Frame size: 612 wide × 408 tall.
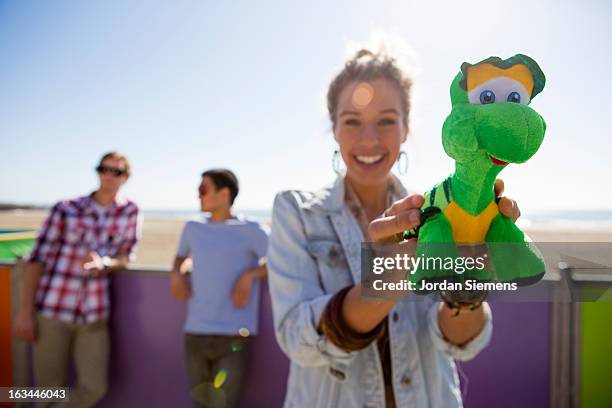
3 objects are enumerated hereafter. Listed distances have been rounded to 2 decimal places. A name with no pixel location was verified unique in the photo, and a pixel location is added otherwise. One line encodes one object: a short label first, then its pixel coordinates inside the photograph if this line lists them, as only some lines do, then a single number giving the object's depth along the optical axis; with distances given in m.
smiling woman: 1.35
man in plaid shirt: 2.85
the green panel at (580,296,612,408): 2.52
